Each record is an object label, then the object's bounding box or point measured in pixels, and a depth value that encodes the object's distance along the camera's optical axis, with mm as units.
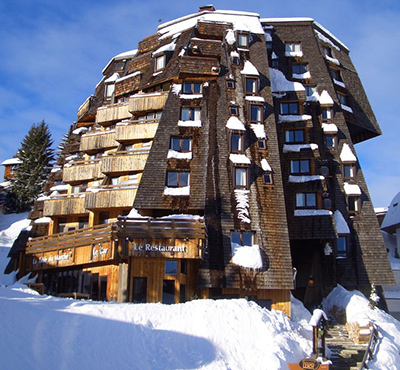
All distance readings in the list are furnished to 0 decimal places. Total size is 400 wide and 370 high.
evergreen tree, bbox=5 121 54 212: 67562
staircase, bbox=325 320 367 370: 24500
